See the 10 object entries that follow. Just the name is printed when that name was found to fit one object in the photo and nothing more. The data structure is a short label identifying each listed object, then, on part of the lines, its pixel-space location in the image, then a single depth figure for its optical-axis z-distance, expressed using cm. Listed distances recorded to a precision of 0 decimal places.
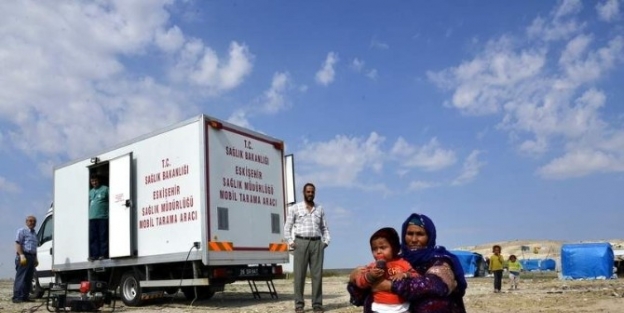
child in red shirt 289
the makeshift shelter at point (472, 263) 3303
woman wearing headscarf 281
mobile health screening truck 997
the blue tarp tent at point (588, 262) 2564
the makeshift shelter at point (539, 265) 3984
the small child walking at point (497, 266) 1418
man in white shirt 867
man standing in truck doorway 1158
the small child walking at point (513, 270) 1575
